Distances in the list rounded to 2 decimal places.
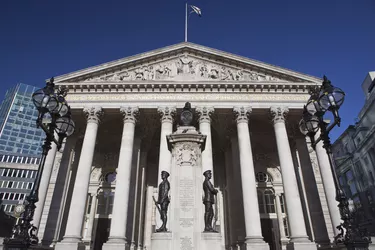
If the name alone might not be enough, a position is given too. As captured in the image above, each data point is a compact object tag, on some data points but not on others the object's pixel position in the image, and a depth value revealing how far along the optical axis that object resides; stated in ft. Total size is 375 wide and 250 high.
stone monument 27.14
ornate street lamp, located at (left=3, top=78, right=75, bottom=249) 25.14
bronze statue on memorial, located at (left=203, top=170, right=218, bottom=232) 28.12
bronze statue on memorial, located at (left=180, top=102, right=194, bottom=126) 34.71
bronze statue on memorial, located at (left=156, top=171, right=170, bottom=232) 27.97
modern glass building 298.35
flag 91.50
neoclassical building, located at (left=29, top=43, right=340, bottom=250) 64.80
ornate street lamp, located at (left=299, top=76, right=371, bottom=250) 25.09
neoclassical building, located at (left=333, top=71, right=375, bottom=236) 128.57
